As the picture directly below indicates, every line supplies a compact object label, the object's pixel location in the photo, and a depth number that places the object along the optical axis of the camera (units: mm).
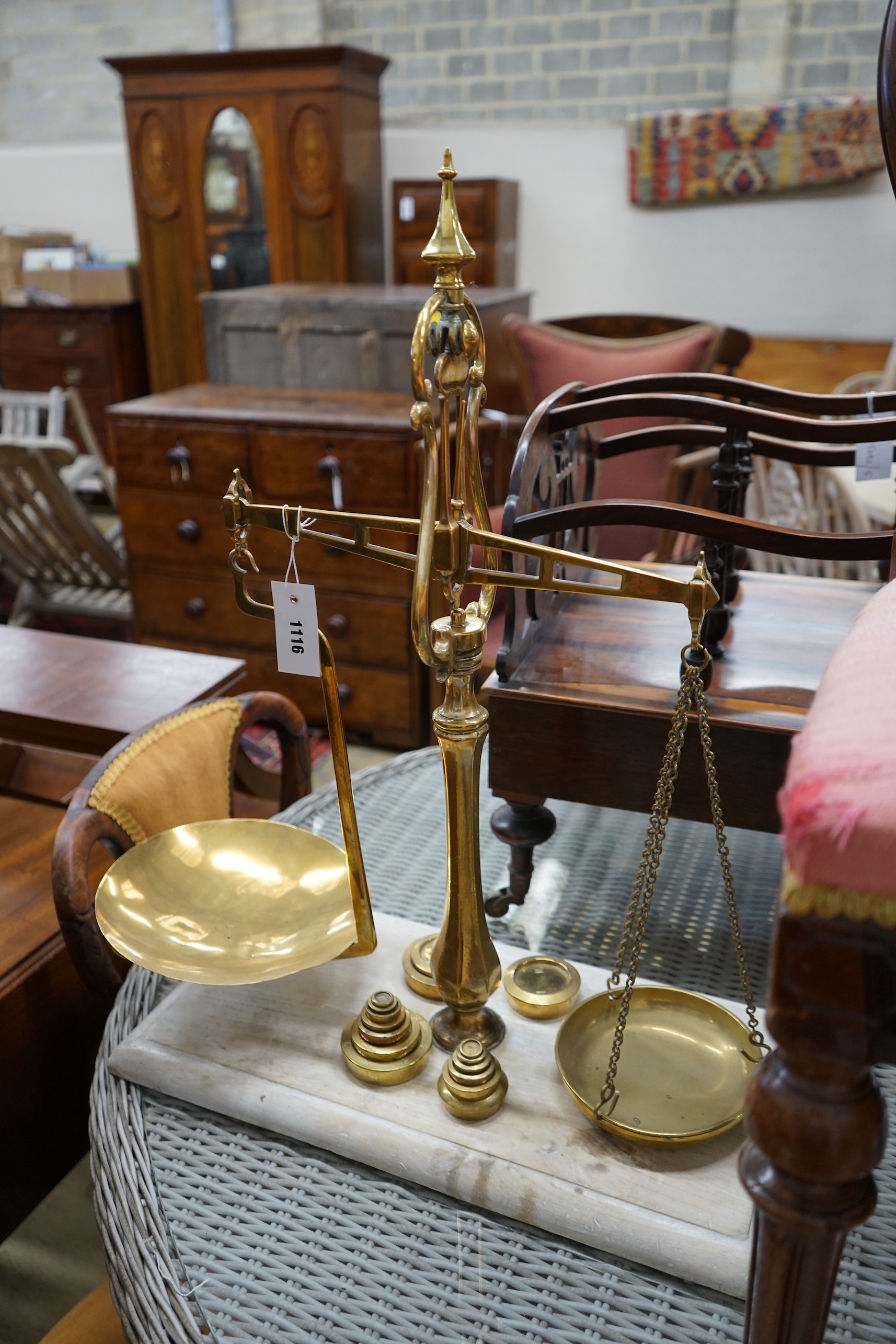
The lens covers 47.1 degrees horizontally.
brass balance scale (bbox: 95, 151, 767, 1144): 708
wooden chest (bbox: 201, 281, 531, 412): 2639
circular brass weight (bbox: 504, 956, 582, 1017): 922
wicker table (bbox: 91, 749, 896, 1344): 724
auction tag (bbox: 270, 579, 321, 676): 796
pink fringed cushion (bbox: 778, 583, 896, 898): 455
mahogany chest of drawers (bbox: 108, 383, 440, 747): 2348
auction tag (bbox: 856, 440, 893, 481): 1291
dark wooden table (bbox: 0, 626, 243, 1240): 1163
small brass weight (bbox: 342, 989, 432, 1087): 859
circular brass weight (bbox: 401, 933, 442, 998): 951
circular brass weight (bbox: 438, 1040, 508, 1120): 820
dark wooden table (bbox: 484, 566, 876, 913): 1034
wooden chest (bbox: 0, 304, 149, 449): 4449
